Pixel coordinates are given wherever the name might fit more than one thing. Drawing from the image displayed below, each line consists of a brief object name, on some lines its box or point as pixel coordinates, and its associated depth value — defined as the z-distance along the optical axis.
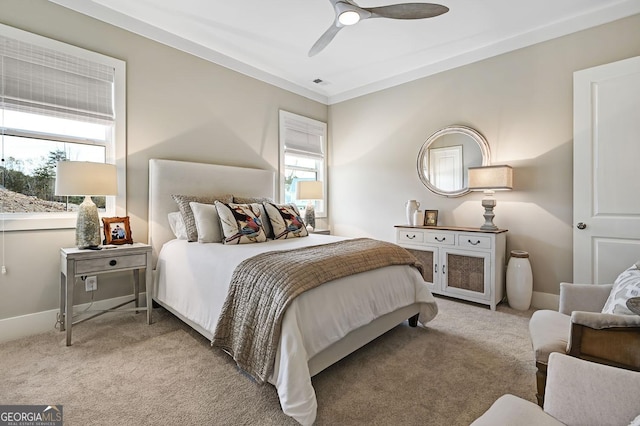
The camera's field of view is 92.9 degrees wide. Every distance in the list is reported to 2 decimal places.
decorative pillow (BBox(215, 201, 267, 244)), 2.67
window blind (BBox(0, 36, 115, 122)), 2.38
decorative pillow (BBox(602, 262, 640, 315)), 1.42
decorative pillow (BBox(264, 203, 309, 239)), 3.02
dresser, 3.12
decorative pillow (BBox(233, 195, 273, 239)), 3.05
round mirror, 3.58
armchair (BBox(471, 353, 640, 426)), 0.89
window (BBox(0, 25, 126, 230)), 2.40
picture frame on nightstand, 2.62
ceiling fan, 2.19
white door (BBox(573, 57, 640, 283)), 2.59
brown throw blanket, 1.59
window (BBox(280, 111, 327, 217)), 4.47
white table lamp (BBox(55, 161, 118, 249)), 2.26
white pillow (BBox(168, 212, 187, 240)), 2.95
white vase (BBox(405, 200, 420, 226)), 3.88
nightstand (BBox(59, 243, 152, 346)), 2.24
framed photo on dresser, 3.82
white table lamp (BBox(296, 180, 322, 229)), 4.25
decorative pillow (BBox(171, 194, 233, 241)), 2.81
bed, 1.53
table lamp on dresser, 3.13
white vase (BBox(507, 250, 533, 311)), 3.07
